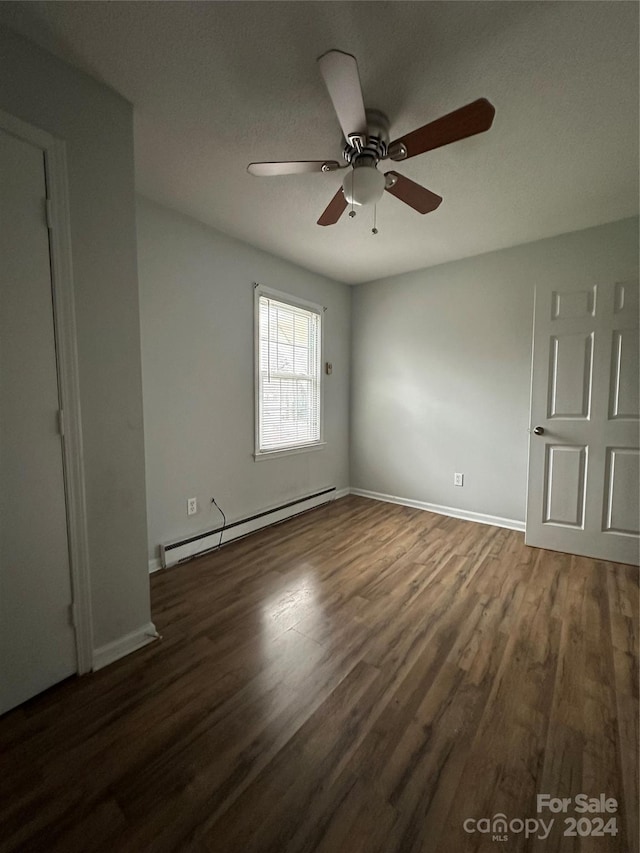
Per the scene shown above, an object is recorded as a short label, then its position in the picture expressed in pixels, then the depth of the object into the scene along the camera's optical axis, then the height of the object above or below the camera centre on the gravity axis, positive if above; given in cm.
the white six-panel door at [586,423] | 245 -17
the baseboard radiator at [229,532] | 250 -112
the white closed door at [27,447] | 125 -18
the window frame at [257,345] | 304 +52
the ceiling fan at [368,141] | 114 +105
